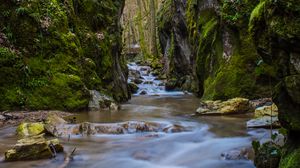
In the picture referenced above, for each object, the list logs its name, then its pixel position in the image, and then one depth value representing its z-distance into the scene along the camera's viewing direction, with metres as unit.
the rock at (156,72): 31.37
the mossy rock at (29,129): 8.37
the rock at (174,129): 8.88
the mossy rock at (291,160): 4.45
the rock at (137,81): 26.83
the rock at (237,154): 6.25
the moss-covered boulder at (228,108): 11.03
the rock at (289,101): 4.54
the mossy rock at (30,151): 6.30
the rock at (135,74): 28.57
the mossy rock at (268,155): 5.24
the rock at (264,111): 9.25
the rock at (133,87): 23.82
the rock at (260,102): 11.55
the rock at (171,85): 24.36
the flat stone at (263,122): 8.08
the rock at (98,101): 13.45
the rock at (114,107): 13.72
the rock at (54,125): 8.48
